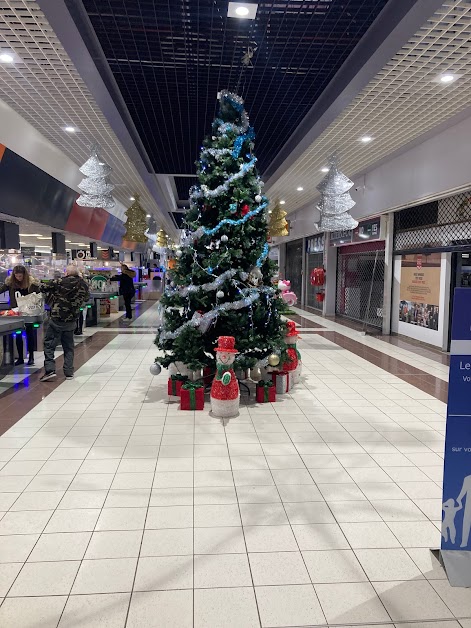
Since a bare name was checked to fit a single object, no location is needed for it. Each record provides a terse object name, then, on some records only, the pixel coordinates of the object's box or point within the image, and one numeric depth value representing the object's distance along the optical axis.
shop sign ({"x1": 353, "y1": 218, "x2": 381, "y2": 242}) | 10.73
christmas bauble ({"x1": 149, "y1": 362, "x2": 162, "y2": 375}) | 5.05
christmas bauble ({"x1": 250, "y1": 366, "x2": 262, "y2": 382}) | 5.41
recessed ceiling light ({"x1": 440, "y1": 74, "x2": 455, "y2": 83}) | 5.14
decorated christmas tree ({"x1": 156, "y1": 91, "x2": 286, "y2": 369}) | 4.77
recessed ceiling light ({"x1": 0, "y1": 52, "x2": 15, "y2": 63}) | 4.86
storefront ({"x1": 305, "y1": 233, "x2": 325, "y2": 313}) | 15.40
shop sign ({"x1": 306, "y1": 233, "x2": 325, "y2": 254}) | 15.25
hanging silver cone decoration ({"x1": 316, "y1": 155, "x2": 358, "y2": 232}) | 8.41
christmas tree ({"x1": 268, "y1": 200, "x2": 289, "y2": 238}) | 10.05
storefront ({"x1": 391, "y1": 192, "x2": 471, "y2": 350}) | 7.75
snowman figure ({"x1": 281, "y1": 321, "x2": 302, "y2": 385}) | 5.35
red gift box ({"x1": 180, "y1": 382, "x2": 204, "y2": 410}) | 4.68
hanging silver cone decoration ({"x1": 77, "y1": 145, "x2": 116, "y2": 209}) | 8.16
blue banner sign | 1.95
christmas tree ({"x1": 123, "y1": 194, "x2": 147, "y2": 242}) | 11.24
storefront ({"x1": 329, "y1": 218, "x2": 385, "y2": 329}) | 11.07
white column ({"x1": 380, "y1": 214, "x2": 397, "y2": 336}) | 10.25
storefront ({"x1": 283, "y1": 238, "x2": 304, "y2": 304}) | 18.81
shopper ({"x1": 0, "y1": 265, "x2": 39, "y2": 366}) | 6.32
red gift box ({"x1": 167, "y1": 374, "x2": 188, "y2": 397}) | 5.04
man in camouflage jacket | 5.51
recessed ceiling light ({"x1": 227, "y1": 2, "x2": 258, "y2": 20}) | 4.31
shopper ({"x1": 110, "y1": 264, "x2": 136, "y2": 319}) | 12.23
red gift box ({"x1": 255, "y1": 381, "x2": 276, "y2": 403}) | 4.99
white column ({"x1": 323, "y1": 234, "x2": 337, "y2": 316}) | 14.45
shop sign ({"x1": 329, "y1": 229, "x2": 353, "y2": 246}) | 12.62
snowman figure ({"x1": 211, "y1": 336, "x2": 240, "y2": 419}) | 4.40
